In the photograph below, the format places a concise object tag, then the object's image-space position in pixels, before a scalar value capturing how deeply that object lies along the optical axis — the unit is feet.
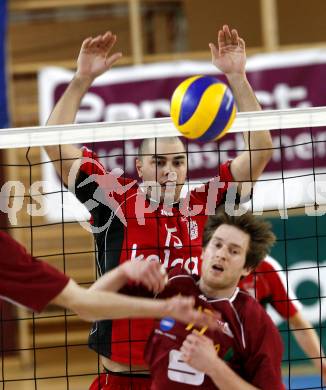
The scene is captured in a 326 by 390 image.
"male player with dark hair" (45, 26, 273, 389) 25.79
